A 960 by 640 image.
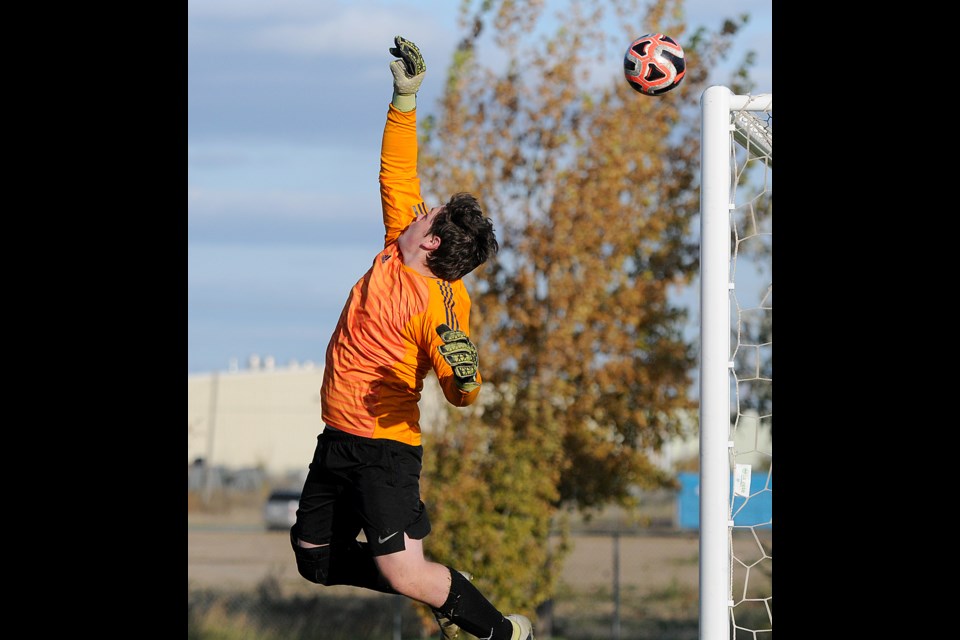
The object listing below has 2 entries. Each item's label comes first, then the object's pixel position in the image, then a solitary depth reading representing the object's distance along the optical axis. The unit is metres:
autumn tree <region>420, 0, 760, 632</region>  22.11
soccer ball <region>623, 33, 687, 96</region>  11.60
